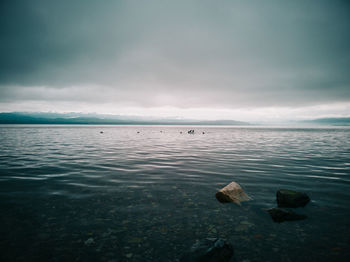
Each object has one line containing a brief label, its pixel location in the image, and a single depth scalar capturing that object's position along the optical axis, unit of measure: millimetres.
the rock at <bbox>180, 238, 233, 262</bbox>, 4816
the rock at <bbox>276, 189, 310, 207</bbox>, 8156
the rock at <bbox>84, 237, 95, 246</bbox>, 5852
